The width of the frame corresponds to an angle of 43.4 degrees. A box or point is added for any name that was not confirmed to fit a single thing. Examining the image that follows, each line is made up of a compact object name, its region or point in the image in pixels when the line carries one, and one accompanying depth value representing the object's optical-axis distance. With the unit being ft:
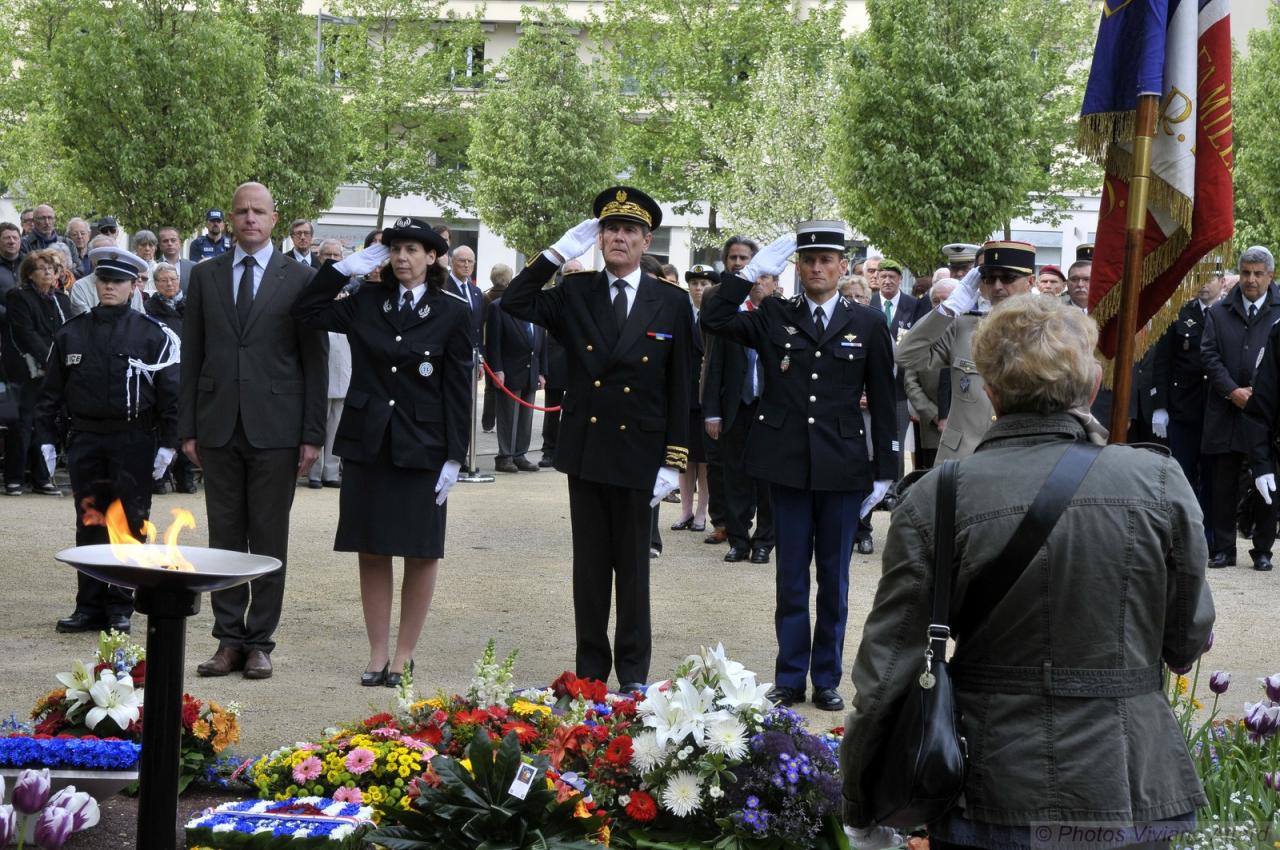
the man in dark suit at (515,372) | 56.49
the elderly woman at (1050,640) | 11.23
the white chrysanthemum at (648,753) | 17.87
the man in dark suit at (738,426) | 38.19
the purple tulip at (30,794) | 13.35
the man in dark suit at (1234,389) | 41.50
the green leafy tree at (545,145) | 120.26
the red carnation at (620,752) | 18.15
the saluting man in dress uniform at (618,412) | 24.30
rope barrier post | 54.65
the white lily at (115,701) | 19.48
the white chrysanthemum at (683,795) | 17.46
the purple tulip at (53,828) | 12.75
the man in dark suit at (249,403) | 25.93
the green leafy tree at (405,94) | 148.66
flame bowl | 13.46
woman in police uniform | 25.38
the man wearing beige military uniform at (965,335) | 26.25
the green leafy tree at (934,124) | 101.40
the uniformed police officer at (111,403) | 28.48
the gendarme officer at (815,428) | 25.03
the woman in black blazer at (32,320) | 45.06
